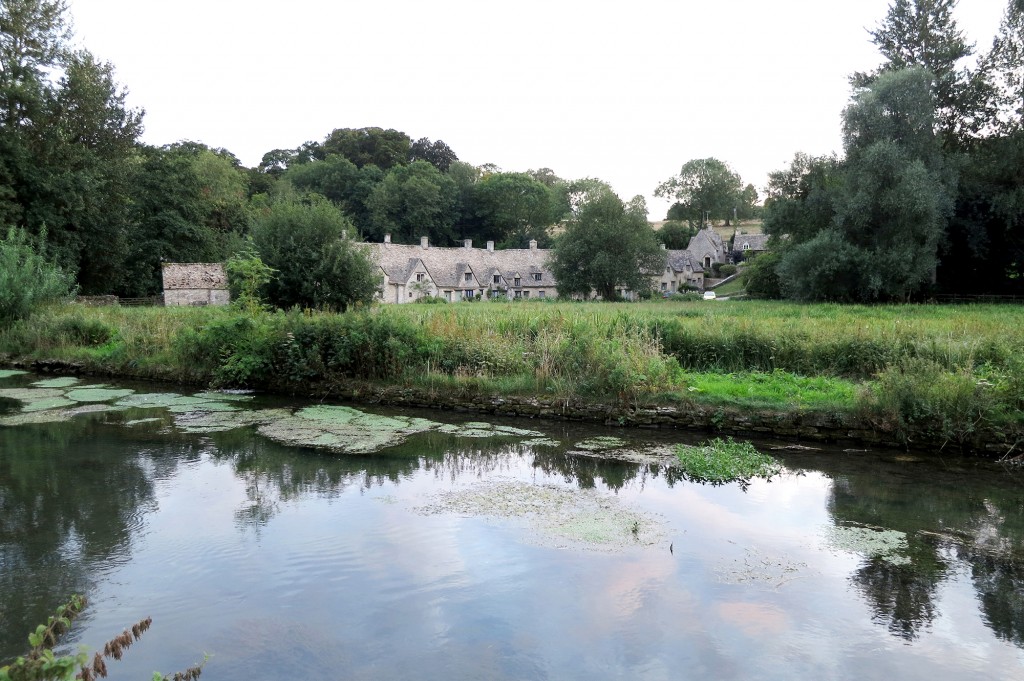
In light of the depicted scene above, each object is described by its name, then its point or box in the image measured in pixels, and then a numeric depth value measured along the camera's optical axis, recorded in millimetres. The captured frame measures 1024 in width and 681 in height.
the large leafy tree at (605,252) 59062
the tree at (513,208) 87850
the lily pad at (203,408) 14395
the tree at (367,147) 93812
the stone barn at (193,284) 46469
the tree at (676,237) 100375
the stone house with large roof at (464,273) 65000
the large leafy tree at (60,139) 33156
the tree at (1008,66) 36062
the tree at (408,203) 80188
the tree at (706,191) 108625
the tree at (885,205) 33469
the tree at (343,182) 83312
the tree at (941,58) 38000
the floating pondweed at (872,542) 7125
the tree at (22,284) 22906
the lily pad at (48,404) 14422
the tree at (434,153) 99438
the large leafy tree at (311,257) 24016
